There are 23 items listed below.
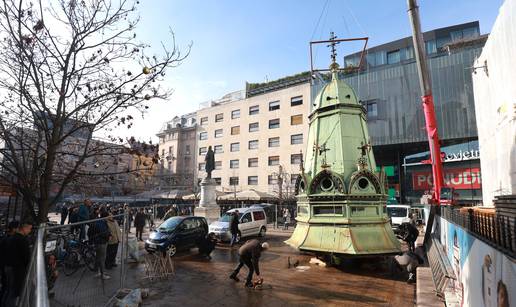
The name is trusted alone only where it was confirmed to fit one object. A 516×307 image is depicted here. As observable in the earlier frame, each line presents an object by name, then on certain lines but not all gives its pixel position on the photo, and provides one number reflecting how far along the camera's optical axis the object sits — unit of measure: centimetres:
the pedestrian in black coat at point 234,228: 1573
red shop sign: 2703
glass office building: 2842
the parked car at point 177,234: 1293
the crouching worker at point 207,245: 1359
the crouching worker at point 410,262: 941
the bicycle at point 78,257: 859
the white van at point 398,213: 2220
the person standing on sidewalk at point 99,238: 863
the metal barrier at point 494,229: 294
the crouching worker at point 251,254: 891
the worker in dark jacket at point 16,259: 583
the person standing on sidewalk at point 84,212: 1166
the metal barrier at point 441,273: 650
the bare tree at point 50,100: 570
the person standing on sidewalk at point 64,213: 1701
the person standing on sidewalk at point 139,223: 1773
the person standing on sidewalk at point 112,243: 1062
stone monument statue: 2128
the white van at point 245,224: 1692
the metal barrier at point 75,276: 686
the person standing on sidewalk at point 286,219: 2528
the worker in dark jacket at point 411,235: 1302
